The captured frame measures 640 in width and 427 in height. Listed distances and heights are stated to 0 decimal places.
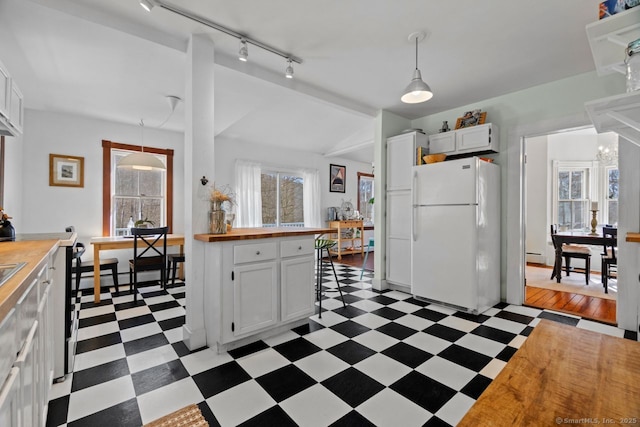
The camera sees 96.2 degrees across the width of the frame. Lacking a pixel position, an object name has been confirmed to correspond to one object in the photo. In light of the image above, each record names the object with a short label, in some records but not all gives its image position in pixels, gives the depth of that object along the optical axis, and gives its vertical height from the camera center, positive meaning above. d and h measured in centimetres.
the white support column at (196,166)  226 +38
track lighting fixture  183 +138
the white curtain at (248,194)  538 +36
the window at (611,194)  529 +37
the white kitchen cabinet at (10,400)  68 -48
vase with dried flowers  231 -2
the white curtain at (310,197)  643 +36
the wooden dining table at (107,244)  329 -39
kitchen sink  96 -22
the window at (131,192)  414 +32
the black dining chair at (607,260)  368 -59
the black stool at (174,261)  393 -66
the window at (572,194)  553 +39
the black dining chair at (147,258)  347 -57
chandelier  493 +102
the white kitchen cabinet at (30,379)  86 -57
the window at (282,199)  593 +31
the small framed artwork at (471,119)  339 +115
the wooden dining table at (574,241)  374 -37
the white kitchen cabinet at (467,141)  329 +88
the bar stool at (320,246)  294 -36
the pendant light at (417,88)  223 +98
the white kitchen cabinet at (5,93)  175 +75
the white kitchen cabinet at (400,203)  368 +14
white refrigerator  293 -22
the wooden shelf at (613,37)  114 +74
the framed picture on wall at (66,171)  375 +56
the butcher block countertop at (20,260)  75 -21
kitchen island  216 -57
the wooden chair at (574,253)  411 -58
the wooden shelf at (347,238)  637 -56
